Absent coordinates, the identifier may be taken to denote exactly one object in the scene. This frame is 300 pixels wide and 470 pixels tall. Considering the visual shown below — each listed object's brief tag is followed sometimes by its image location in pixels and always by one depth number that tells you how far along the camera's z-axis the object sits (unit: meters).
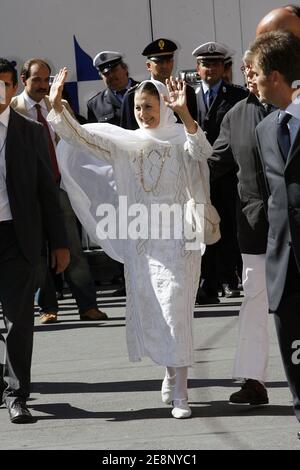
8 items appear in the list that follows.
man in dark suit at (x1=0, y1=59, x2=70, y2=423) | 7.18
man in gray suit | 5.83
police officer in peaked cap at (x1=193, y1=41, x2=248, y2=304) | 11.20
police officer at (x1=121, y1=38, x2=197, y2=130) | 10.14
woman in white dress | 7.09
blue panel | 12.95
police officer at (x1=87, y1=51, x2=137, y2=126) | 11.77
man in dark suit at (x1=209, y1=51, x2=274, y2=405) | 6.98
